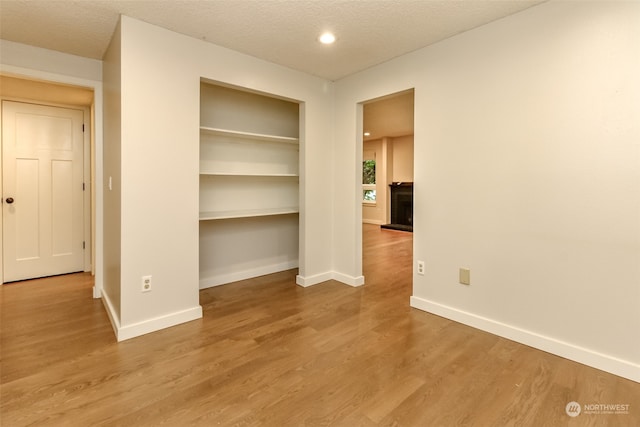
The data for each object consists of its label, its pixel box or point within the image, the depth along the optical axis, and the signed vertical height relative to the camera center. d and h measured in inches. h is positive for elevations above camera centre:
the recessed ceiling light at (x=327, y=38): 103.0 +55.0
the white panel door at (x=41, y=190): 144.3 +9.3
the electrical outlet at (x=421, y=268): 115.7 -20.1
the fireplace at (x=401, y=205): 328.2 +5.7
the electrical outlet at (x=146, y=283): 97.3 -21.6
